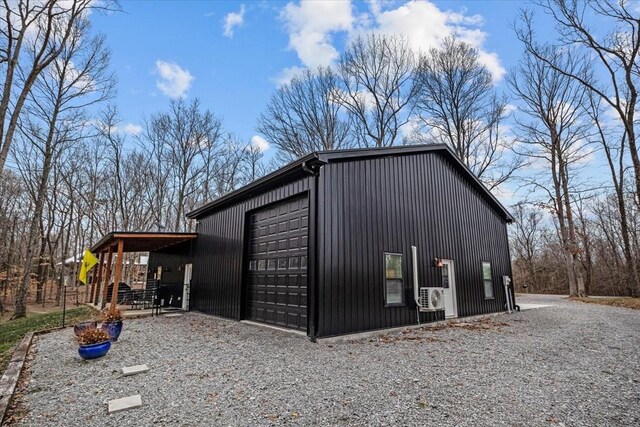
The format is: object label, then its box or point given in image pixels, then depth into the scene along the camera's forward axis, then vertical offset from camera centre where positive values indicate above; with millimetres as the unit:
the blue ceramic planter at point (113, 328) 6145 -1090
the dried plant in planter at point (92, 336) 5204 -1063
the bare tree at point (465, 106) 17750 +9425
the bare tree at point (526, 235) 29453 +3502
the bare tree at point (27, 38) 8078 +6470
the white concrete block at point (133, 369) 4449 -1388
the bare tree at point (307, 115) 18672 +9282
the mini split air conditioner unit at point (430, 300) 7918 -702
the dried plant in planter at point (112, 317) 6441 -913
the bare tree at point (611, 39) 10984 +8379
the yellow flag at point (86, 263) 8094 +225
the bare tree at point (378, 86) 17531 +10454
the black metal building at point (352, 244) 6672 +727
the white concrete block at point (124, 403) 3299 -1394
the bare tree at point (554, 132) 18109 +8100
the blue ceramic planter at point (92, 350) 5125 -1265
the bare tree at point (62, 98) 12530 +7255
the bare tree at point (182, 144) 22094 +8923
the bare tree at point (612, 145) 16797 +6857
